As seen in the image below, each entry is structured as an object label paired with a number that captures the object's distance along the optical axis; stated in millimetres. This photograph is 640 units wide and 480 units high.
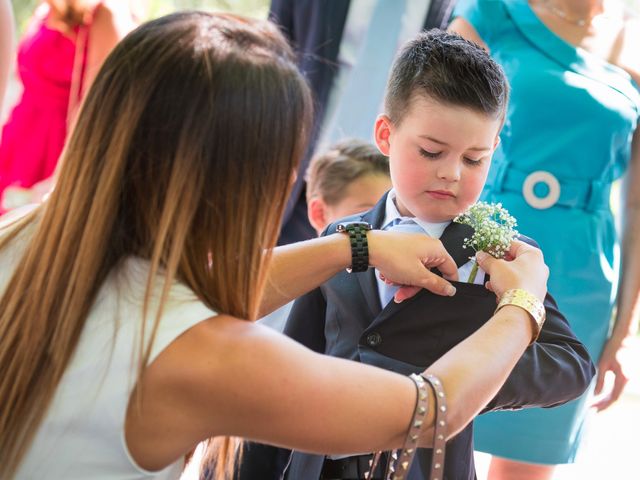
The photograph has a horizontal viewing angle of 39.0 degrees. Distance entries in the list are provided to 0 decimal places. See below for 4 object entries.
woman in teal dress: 2533
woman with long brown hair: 1347
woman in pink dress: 3248
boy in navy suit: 1647
